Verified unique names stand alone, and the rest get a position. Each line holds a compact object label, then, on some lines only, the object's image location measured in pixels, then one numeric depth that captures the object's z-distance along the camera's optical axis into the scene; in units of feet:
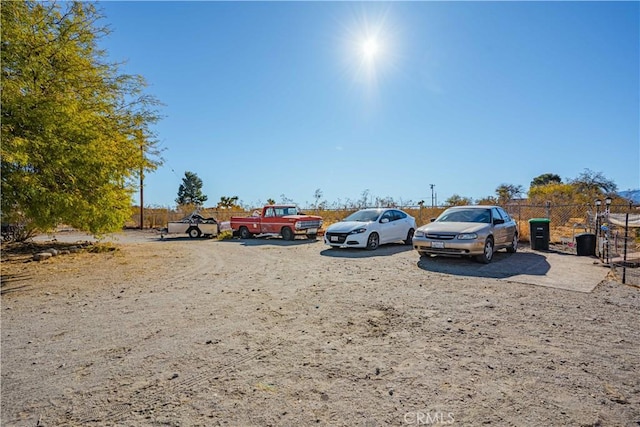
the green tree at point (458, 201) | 59.57
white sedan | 39.93
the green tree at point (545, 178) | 174.70
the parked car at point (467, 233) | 28.60
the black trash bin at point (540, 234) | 38.81
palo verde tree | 25.22
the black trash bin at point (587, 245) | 35.58
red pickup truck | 55.77
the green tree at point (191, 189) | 191.83
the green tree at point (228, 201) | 139.13
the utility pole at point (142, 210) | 102.32
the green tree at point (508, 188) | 101.60
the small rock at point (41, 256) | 35.81
